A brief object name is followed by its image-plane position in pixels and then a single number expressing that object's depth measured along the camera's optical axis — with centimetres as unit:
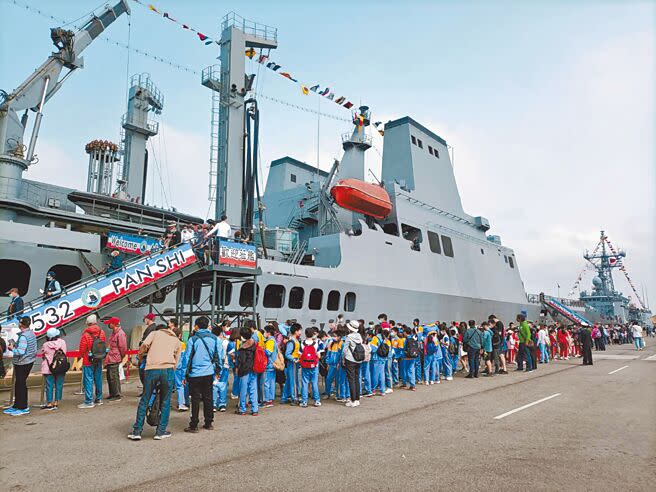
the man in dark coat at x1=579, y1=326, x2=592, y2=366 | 1587
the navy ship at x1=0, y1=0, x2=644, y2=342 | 1280
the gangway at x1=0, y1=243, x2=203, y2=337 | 867
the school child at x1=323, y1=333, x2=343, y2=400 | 909
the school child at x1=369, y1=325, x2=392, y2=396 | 934
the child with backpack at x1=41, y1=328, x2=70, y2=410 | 756
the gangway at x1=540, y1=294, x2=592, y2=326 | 3509
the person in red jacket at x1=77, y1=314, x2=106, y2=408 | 787
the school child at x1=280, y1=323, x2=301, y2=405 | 849
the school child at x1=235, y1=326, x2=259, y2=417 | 725
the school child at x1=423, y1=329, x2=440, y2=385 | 1142
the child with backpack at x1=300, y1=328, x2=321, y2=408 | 822
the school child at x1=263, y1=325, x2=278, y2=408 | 804
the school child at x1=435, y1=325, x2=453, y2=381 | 1239
